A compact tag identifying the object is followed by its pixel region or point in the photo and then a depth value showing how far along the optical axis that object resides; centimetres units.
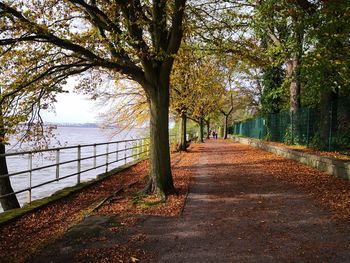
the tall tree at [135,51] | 977
